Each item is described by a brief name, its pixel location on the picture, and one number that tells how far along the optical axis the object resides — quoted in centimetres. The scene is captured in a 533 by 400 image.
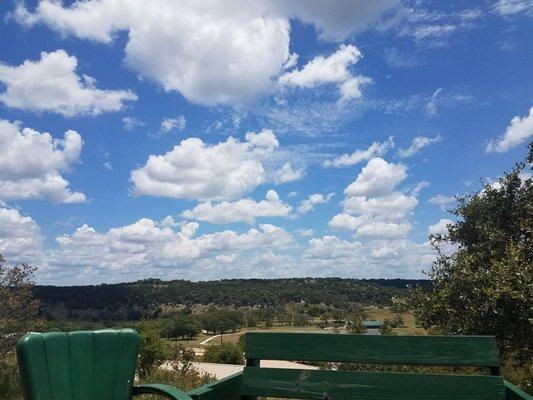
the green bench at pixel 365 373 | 269
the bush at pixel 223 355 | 4663
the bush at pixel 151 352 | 1356
